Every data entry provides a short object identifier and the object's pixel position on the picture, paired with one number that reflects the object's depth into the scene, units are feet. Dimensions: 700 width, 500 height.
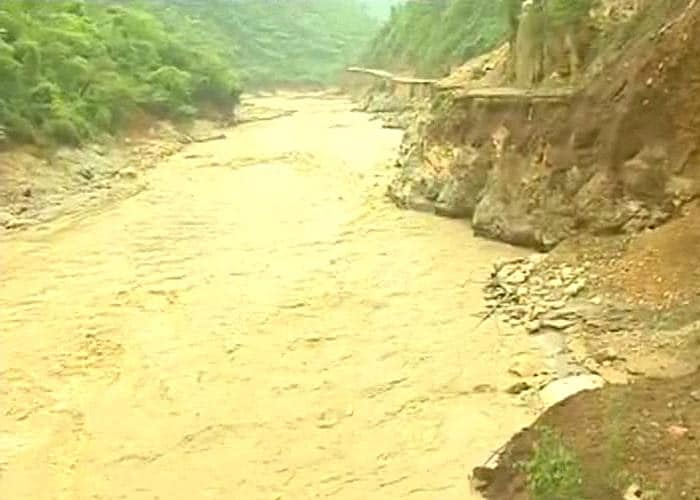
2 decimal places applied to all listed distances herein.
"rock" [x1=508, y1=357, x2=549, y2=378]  44.57
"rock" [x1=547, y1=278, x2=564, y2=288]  54.65
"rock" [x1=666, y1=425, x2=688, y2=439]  32.04
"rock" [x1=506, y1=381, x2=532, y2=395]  42.98
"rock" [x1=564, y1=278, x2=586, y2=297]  53.31
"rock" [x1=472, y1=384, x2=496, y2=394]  43.47
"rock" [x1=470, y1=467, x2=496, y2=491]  34.55
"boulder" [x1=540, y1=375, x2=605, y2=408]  40.65
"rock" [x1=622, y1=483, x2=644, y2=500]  29.07
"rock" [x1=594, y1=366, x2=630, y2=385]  42.11
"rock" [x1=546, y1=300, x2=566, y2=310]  52.19
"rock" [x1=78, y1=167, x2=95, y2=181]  91.91
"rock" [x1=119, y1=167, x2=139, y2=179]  96.73
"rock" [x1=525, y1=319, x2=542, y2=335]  49.93
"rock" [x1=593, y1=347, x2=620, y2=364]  45.01
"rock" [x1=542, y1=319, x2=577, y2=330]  49.73
